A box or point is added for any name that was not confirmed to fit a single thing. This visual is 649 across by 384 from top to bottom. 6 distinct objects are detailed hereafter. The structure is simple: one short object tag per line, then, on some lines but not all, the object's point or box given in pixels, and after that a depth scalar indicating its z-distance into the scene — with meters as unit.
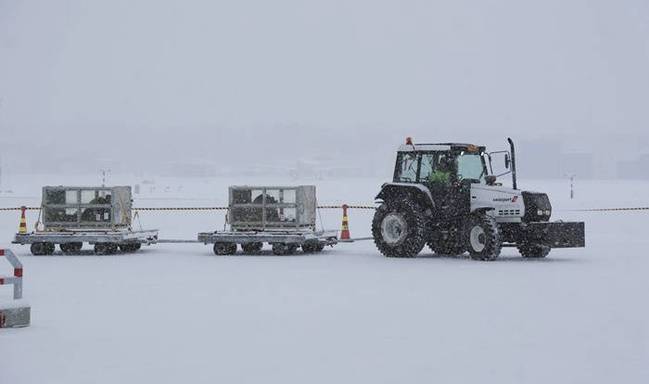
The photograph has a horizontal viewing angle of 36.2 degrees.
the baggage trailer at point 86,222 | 22.16
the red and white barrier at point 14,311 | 10.66
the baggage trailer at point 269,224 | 21.86
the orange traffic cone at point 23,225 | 25.44
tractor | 19.53
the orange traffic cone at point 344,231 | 25.44
